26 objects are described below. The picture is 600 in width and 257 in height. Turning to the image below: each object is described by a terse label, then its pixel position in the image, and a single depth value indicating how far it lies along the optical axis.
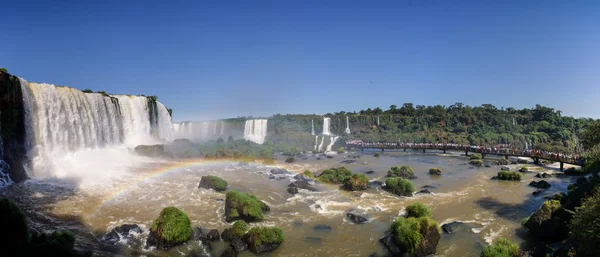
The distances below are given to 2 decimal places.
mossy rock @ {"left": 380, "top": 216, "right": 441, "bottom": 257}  14.38
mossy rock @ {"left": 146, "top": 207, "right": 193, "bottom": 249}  14.96
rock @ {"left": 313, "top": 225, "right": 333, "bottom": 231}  17.78
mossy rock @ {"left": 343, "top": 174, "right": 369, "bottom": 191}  26.80
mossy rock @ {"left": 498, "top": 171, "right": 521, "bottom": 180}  31.44
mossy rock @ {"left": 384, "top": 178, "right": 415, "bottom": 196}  25.08
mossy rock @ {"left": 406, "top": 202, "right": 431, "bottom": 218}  18.30
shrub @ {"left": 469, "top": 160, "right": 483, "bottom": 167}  42.56
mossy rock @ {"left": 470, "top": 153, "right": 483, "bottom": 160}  46.75
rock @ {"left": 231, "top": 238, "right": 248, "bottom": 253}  14.77
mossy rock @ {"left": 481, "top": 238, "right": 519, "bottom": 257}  12.90
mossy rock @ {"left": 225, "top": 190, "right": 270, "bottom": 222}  18.50
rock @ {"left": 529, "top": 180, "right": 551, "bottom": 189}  27.78
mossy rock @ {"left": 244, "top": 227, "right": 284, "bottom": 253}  14.88
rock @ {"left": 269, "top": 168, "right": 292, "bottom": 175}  33.70
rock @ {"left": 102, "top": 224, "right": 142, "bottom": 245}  15.27
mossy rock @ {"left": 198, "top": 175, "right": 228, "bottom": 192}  25.69
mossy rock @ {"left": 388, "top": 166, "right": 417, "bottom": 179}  33.50
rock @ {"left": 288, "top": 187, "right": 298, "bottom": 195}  25.45
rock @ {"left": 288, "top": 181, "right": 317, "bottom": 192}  27.06
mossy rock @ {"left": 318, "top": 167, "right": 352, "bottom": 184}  29.83
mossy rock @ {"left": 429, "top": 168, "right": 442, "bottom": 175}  35.94
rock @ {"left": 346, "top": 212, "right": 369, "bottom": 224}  18.78
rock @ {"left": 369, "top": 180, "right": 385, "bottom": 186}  28.98
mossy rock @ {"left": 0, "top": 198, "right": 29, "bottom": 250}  10.79
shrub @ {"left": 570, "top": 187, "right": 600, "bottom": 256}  9.70
